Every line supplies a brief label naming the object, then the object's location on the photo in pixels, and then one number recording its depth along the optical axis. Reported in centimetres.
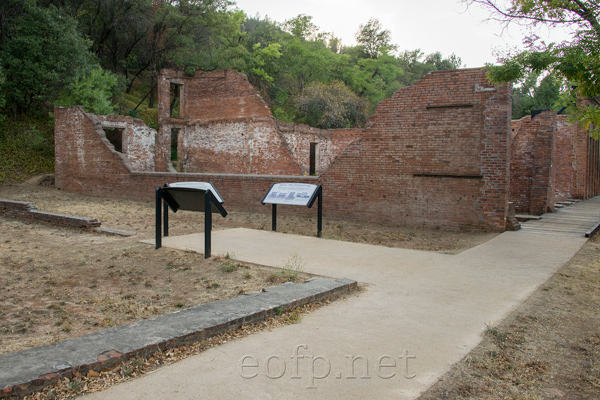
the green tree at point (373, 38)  5769
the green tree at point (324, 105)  3434
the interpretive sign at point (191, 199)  739
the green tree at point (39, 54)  2167
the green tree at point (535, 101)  4616
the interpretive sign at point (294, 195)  977
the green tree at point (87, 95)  2222
